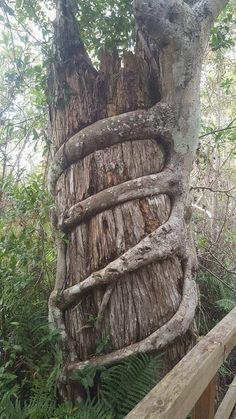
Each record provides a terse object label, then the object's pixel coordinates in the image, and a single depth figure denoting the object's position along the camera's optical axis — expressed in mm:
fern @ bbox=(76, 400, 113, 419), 1439
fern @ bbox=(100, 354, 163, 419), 1545
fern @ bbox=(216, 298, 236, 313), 2607
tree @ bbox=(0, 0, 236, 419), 1561
